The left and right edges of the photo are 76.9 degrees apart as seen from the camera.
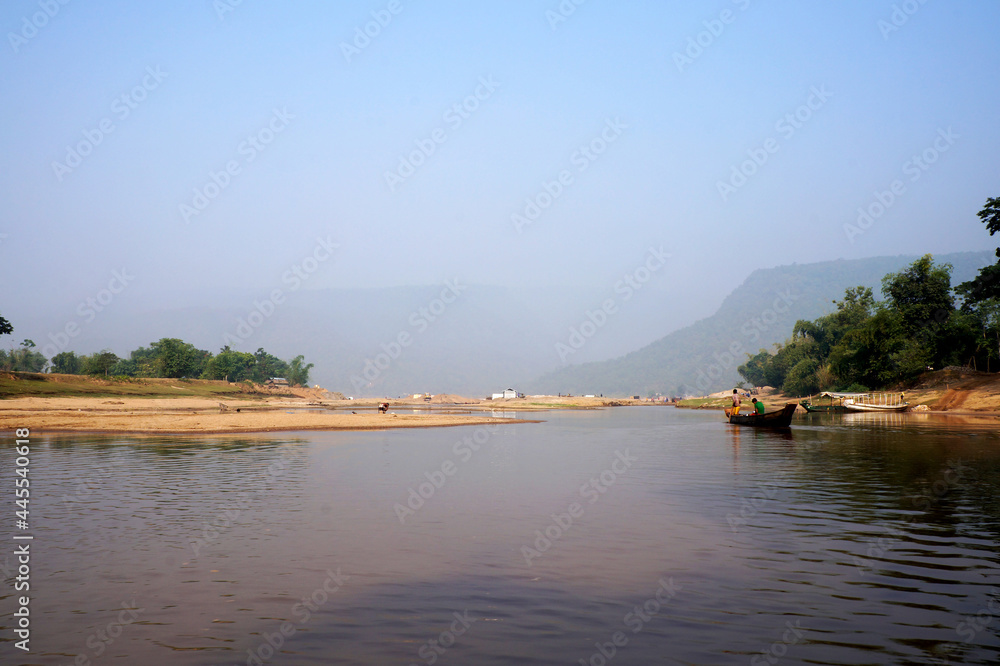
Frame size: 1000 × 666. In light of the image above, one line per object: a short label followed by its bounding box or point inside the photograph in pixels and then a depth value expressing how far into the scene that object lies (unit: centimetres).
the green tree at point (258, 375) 19228
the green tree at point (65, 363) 18025
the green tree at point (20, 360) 18582
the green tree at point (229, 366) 17362
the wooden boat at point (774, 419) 5747
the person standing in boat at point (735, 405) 6462
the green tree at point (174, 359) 14738
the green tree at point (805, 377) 12912
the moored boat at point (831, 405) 10112
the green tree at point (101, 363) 14512
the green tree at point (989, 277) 6219
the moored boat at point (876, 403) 8200
